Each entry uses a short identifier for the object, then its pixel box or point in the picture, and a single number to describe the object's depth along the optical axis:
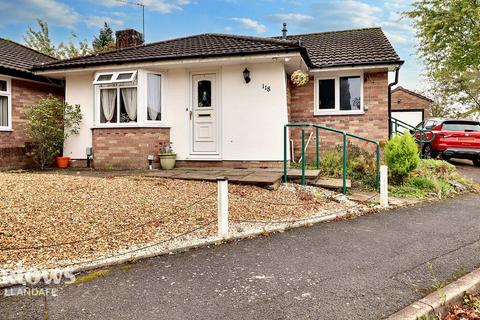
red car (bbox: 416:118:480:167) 12.50
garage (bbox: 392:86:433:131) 24.52
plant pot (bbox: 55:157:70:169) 10.42
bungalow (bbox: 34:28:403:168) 9.29
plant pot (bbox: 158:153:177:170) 9.52
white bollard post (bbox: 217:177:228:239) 4.33
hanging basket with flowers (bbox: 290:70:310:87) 9.79
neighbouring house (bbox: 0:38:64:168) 10.27
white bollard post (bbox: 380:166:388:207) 6.39
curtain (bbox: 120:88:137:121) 9.88
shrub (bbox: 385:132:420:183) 7.68
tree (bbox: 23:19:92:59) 27.20
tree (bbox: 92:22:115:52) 26.17
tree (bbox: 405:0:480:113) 16.31
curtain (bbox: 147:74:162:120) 9.84
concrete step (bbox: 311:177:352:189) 7.31
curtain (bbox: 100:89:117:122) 10.11
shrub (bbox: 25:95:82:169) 9.98
